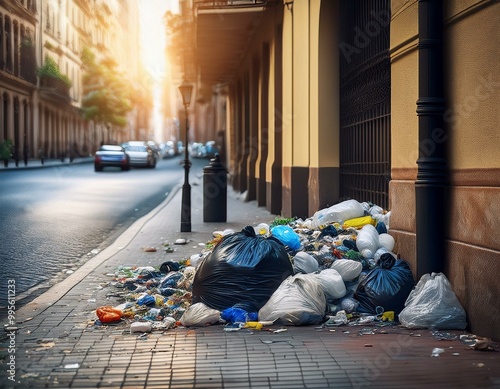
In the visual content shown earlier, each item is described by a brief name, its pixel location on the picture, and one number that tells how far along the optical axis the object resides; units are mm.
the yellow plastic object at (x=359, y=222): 8766
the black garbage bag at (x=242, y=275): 6090
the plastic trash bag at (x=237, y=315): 5824
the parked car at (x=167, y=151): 71856
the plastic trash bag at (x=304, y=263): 6844
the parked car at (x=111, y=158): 38000
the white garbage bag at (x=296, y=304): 5730
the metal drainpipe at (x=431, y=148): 5941
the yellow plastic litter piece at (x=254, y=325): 5638
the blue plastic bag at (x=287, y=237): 7657
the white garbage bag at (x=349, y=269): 6613
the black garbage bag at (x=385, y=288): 5992
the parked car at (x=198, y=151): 58328
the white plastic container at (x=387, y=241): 7262
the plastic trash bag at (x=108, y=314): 5941
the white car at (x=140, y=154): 42125
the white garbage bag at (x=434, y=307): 5465
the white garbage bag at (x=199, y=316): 5793
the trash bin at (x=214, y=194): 14211
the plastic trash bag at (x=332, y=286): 6281
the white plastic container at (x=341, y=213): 9172
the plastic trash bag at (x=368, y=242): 7230
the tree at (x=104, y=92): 66625
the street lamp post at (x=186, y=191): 12609
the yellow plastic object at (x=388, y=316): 5855
